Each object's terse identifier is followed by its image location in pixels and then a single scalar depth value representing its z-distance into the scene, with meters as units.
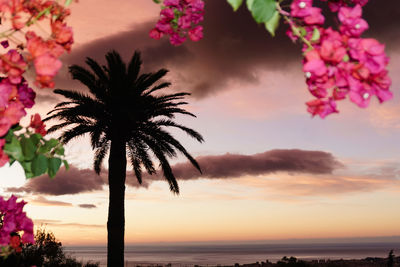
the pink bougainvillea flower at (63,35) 2.40
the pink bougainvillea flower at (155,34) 3.10
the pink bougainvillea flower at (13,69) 2.47
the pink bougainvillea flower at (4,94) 2.39
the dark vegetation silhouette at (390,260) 17.06
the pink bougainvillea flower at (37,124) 2.92
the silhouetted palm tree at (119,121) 17.67
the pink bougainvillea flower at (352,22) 1.97
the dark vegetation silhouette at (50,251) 18.12
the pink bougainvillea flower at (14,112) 2.50
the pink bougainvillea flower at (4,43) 3.01
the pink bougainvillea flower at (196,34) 3.07
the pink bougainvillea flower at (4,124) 2.38
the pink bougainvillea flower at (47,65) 2.18
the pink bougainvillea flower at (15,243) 3.38
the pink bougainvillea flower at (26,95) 2.72
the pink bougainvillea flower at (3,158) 2.42
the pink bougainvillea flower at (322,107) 2.10
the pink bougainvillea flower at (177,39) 3.13
